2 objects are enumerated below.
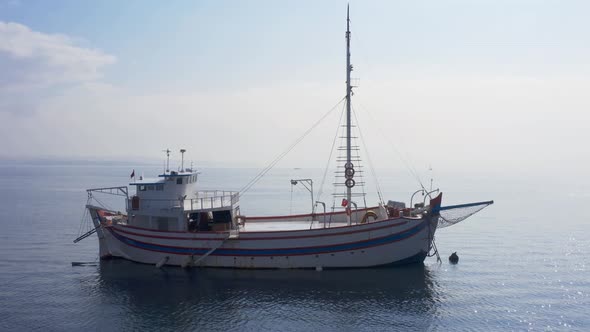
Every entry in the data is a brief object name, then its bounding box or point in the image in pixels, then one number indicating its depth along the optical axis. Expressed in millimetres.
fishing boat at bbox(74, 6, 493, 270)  34000
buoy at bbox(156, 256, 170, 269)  35656
